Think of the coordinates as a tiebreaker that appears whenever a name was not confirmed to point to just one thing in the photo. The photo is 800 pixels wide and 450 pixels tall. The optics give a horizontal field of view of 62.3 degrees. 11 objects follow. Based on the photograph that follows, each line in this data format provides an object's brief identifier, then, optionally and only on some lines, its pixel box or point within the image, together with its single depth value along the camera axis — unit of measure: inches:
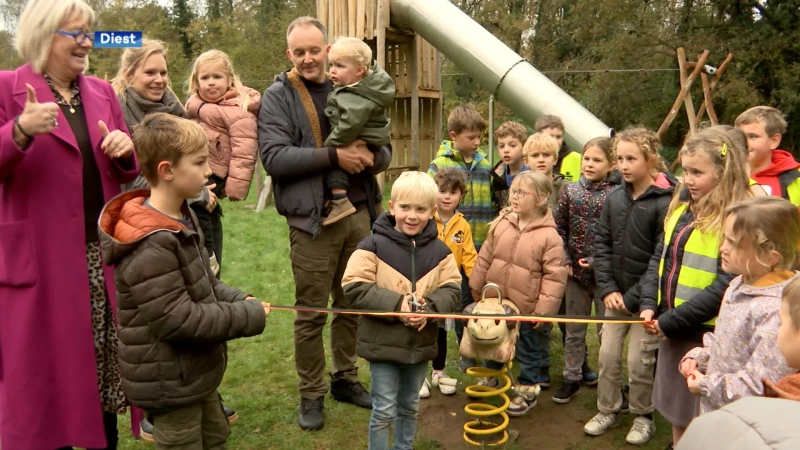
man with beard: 152.1
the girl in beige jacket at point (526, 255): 158.2
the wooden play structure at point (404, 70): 444.5
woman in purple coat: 111.5
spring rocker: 140.4
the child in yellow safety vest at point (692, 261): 121.6
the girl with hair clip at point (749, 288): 94.0
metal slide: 380.8
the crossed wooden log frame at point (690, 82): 455.8
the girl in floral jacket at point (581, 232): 173.9
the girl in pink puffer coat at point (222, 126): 163.2
